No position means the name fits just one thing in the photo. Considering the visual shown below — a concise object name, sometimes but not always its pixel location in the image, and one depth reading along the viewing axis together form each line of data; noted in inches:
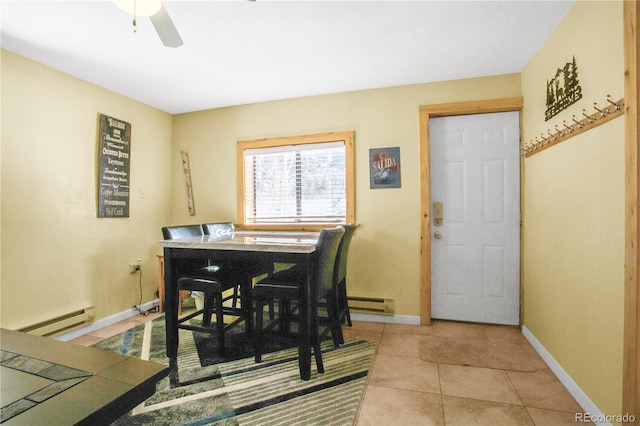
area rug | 65.2
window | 128.6
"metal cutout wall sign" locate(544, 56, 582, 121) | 72.9
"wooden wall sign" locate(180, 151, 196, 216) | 149.0
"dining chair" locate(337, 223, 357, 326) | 97.8
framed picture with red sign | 120.6
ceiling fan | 54.6
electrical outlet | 132.5
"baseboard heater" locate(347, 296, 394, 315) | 120.6
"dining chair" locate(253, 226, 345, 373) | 79.7
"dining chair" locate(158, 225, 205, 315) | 97.8
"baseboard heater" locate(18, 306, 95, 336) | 96.3
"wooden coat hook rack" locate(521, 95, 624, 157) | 57.5
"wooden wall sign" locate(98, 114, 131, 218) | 118.9
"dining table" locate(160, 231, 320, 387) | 78.1
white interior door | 112.8
